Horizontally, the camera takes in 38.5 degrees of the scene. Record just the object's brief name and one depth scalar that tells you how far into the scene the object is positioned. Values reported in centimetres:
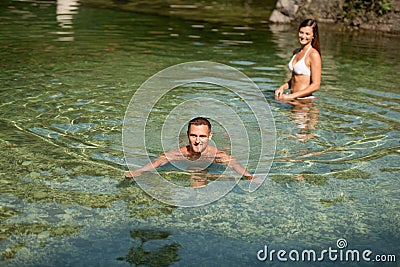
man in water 495
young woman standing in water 756
